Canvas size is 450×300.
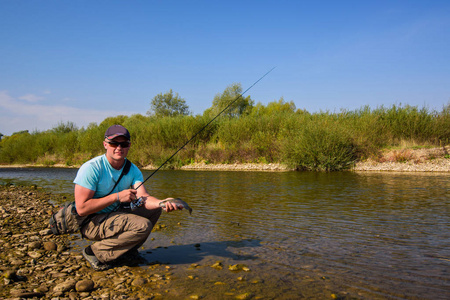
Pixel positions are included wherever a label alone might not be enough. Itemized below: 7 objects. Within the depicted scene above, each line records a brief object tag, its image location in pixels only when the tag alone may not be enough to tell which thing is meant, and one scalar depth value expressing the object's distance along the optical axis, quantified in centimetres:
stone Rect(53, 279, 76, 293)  294
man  339
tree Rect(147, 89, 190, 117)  6169
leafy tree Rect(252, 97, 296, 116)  5433
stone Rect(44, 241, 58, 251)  422
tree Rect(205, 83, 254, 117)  5219
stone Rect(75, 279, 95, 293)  294
